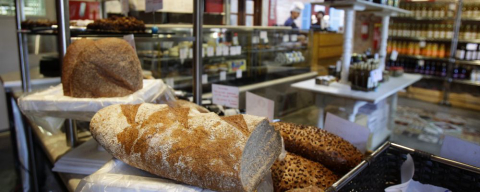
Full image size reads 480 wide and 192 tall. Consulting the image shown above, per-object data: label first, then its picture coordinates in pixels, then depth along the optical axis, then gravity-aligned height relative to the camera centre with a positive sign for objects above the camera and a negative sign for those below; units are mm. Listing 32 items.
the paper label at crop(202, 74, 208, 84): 3537 -389
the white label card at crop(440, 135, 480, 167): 859 -278
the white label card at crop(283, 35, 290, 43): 4189 +64
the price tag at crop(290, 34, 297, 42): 4302 +80
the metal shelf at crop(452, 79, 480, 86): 5685 -629
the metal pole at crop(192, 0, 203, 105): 1348 -37
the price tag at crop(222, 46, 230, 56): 3573 -84
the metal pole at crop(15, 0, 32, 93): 2211 -111
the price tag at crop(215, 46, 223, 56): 3525 -94
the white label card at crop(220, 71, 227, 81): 3678 -365
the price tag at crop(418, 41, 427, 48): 6086 +20
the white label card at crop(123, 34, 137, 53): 1229 +3
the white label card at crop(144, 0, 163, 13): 1491 +166
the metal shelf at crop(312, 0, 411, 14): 2886 +364
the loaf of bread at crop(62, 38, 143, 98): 1050 -94
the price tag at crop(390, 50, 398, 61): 4129 -129
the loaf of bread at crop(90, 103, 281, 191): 644 -216
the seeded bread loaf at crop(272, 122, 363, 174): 929 -299
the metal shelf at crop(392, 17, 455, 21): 5820 +483
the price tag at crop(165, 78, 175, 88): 3190 -383
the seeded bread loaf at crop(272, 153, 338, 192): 853 -345
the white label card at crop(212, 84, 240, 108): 1381 -222
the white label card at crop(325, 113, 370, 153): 1046 -278
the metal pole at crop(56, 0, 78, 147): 1147 +45
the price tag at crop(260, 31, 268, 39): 3840 +96
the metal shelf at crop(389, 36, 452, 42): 5971 +121
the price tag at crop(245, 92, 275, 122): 1137 -220
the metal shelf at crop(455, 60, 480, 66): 5590 -279
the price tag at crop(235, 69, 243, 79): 3816 -351
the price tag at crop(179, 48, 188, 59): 3213 -110
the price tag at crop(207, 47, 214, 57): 3458 -93
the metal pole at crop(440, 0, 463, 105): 5629 -156
